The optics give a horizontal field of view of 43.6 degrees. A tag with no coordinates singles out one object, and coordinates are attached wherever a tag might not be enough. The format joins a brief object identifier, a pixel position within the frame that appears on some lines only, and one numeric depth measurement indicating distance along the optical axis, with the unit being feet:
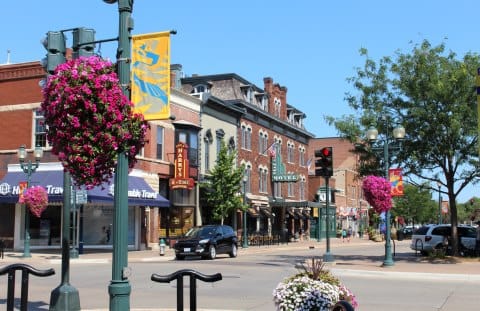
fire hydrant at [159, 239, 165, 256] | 96.72
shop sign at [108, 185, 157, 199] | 101.43
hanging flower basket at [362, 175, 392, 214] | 71.77
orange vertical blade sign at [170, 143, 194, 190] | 118.32
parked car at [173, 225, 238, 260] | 88.48
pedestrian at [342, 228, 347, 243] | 202.94
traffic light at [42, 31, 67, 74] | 31.42
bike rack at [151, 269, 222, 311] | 25.09
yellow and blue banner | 26.02
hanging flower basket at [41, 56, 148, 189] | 25.93
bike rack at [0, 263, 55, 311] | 28.81
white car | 96.07
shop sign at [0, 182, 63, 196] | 98.03
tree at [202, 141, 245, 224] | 127.65
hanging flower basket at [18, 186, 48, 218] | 86.48
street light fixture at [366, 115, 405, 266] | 68.74
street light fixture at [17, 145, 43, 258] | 87.86
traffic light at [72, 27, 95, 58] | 31.36
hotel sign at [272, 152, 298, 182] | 168.82
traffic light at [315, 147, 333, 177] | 70.44
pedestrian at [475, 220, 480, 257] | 85.97
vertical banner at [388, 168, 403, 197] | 74.31
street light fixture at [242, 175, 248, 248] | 126.00
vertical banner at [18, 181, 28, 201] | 90.07
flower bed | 21.91
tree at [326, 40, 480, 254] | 74.08
